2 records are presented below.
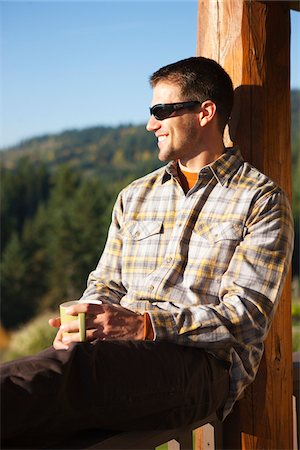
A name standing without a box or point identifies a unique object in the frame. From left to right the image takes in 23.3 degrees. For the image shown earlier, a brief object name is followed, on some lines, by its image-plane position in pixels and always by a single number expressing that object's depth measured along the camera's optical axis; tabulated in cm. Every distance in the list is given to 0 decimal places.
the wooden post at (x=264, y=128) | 259
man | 187
